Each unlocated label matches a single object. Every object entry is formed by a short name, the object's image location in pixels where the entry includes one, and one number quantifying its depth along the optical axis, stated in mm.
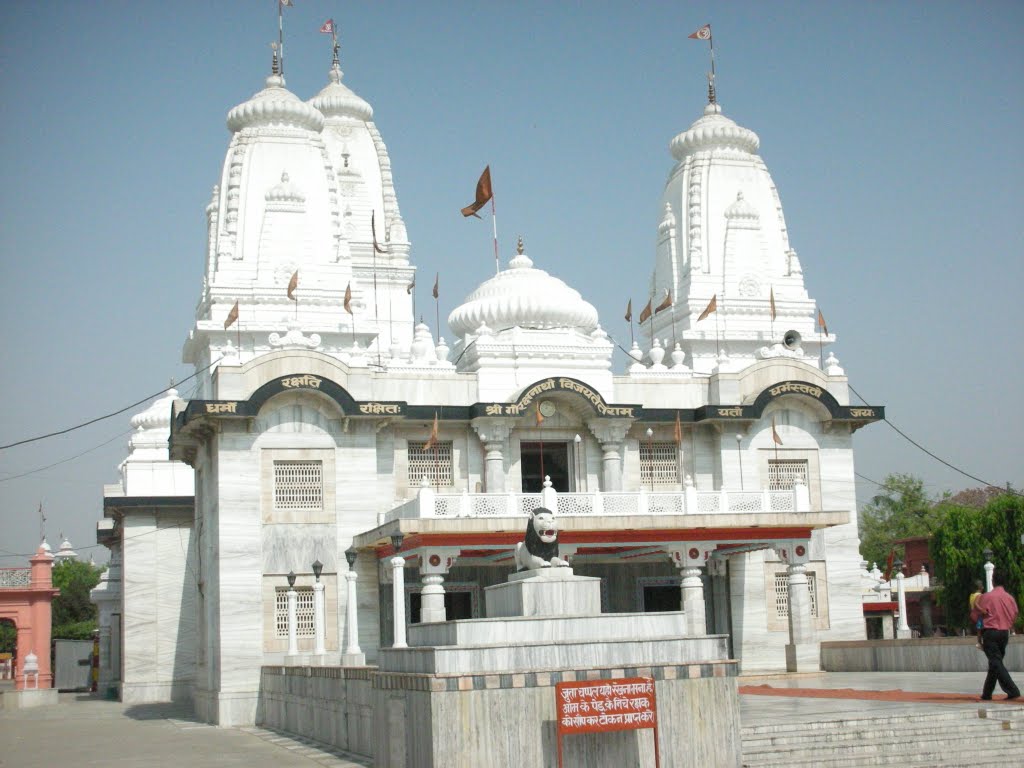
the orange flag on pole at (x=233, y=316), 37469
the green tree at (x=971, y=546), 47844
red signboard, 15688
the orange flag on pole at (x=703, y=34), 47312
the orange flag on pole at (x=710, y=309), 39406
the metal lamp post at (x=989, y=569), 28986
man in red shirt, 18484
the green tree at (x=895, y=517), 71125
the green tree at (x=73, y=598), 76688
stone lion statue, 17859
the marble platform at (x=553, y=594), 17312
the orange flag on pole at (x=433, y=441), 33219
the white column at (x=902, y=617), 34219
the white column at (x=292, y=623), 30250
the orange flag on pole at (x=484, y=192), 35906
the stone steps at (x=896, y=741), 17672
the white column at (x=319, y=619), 29156
